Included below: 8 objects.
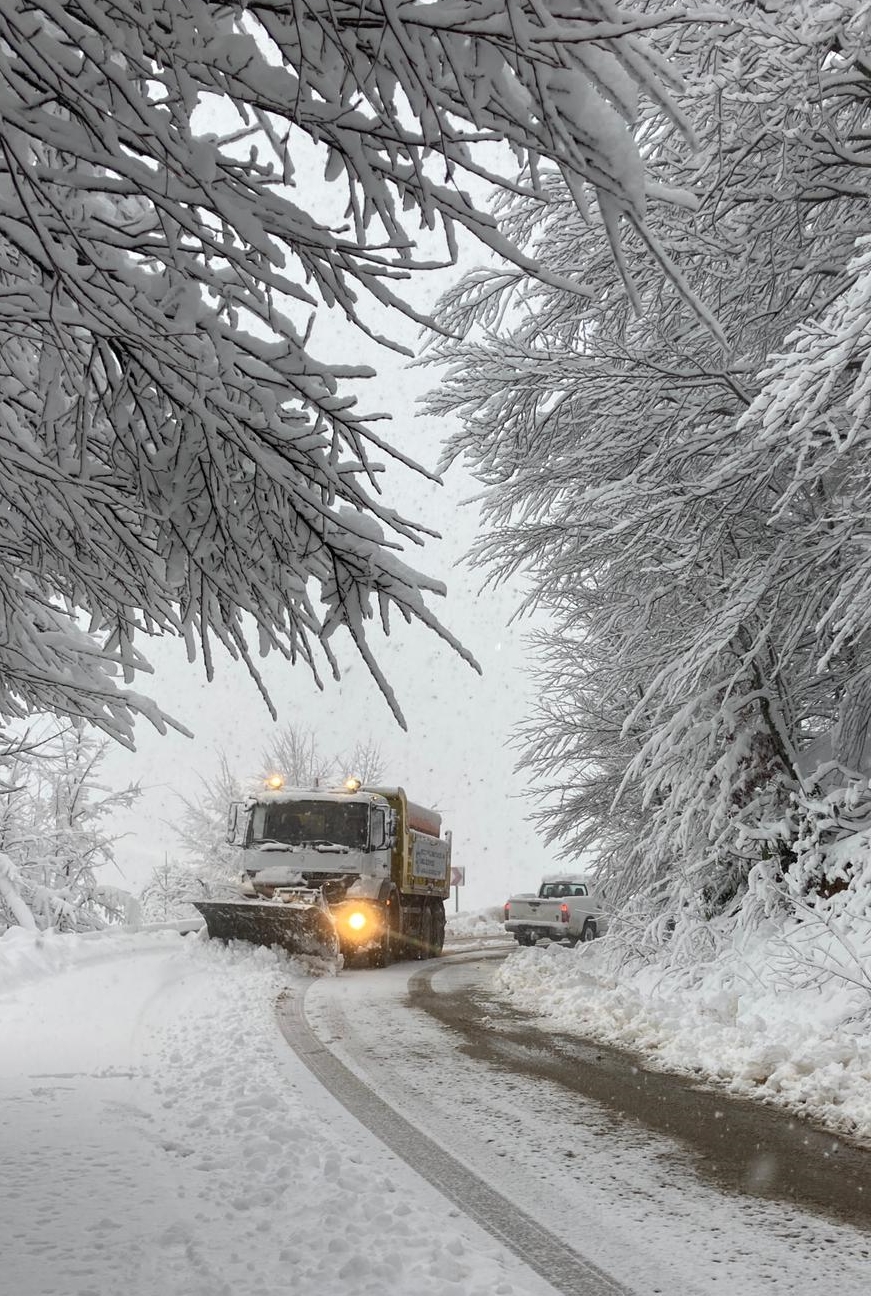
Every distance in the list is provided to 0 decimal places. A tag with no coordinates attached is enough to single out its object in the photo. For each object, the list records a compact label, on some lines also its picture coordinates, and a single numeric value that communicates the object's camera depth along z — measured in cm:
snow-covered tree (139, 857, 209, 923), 4047
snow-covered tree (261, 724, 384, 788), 5172
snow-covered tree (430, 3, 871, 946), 676
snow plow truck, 1623
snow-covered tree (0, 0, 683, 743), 272
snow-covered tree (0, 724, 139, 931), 2586
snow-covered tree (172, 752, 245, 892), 4472
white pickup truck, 2497
